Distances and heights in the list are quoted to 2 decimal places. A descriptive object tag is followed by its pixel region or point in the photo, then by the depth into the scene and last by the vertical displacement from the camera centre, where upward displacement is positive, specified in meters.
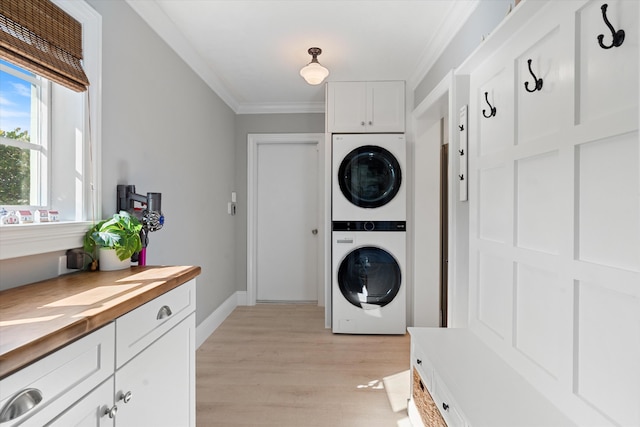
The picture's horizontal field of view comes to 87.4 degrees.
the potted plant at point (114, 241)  1.40 -0.12
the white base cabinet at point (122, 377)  0.69 -0.44
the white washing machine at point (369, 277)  3.13 -0.61
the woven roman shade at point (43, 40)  1.14 +0.65
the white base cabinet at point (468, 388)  1.11 -0.67
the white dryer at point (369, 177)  3.11 +0.34
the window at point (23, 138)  1.25 +0.29
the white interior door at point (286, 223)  4.13 -0.13
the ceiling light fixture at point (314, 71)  2.53 +1.08
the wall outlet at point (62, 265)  1.36 -0.22
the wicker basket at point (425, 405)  1.50 -0.93
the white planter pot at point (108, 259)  1.44 -0.20
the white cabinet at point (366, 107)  3.21 +1.02
